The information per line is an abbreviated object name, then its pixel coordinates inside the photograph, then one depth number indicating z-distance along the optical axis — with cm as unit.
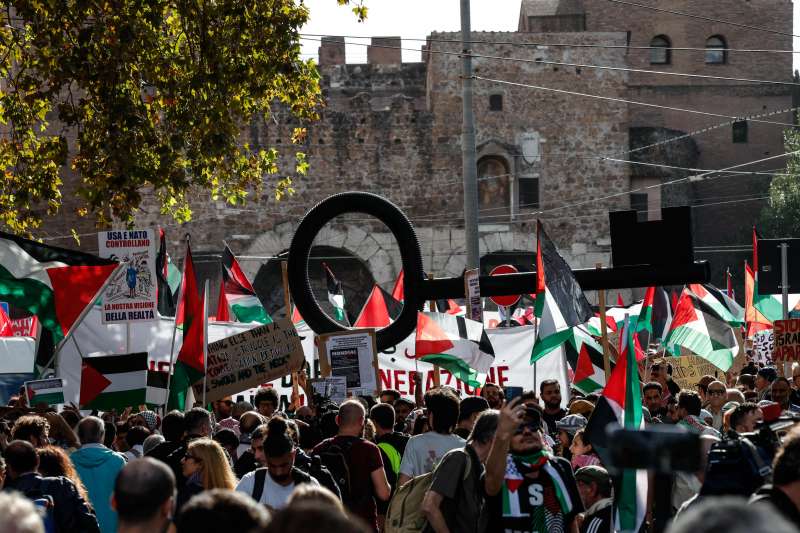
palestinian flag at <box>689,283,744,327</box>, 1912
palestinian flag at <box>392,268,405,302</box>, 1945
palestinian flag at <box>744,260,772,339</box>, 2069
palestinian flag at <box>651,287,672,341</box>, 1952
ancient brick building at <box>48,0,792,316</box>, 3706
